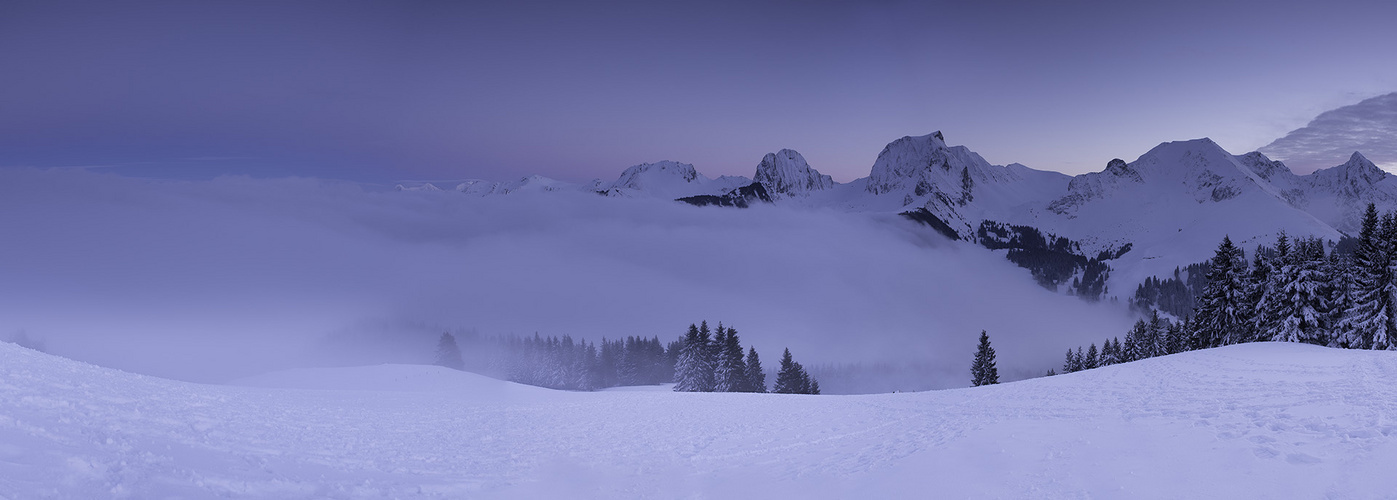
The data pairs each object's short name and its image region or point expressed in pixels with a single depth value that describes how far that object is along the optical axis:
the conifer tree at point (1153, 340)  58.22
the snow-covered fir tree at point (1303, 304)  41.41
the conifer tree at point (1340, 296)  40.97
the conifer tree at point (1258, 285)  45.02
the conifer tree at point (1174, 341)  56.08
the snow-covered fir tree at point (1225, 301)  46.69
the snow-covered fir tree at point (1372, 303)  39.12
